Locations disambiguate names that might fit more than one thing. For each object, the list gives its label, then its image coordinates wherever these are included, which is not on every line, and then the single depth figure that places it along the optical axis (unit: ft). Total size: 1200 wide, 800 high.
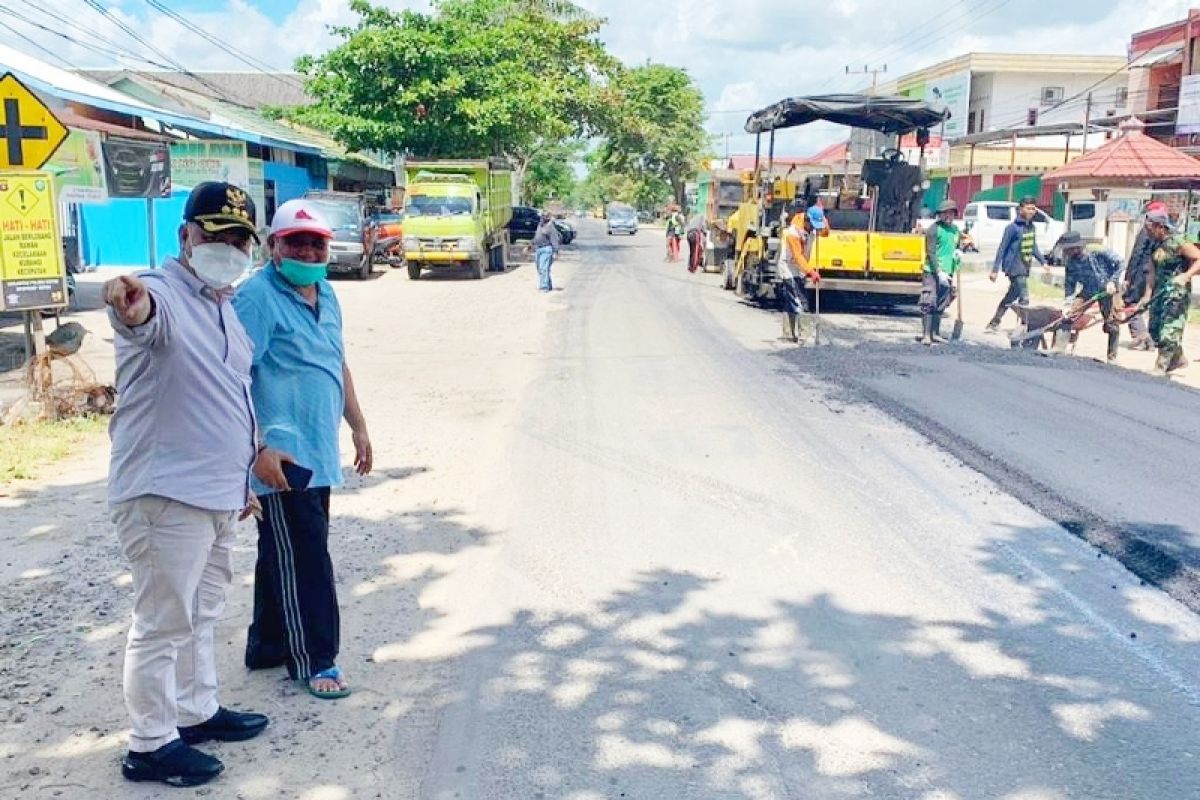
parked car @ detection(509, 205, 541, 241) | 130.00
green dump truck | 83.20
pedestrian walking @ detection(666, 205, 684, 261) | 116.57
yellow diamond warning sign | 27.61
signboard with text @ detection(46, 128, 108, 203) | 47.47
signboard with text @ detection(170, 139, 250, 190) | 69.46
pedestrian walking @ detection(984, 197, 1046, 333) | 47.73
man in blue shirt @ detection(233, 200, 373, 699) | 12.25
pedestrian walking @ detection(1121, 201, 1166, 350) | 39.78
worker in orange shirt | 42.39
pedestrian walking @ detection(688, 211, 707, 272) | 96.12
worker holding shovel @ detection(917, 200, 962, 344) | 43.01
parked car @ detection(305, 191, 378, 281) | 81.05
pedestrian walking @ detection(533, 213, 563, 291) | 74.02
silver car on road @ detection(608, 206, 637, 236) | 209.56
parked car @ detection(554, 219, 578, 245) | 153.48
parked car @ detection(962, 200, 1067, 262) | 105.40
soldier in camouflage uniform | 37.50
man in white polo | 10.20
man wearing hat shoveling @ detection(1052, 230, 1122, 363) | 41.63
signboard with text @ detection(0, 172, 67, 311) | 30.19
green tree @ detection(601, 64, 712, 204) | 141.90
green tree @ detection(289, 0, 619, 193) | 94.89
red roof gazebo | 72.59
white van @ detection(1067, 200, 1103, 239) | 94.58
